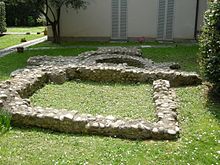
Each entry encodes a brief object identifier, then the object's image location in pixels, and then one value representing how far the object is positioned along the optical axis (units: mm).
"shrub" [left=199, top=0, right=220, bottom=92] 8023
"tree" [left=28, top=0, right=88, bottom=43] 16438
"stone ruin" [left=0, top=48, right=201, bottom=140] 6082
